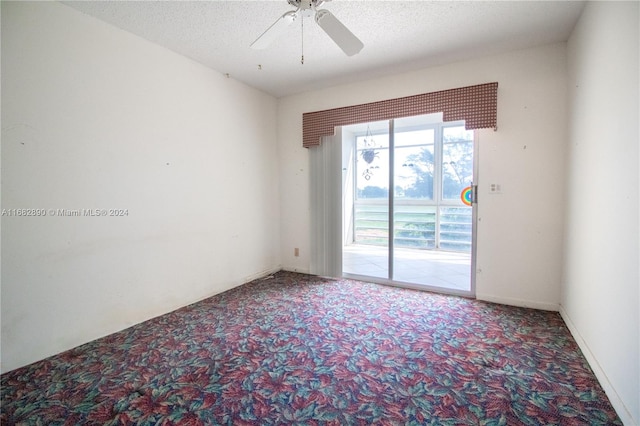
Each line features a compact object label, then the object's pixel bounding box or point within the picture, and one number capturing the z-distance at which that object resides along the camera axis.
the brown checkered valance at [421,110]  2.80
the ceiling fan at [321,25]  1.74
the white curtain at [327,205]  3.72
